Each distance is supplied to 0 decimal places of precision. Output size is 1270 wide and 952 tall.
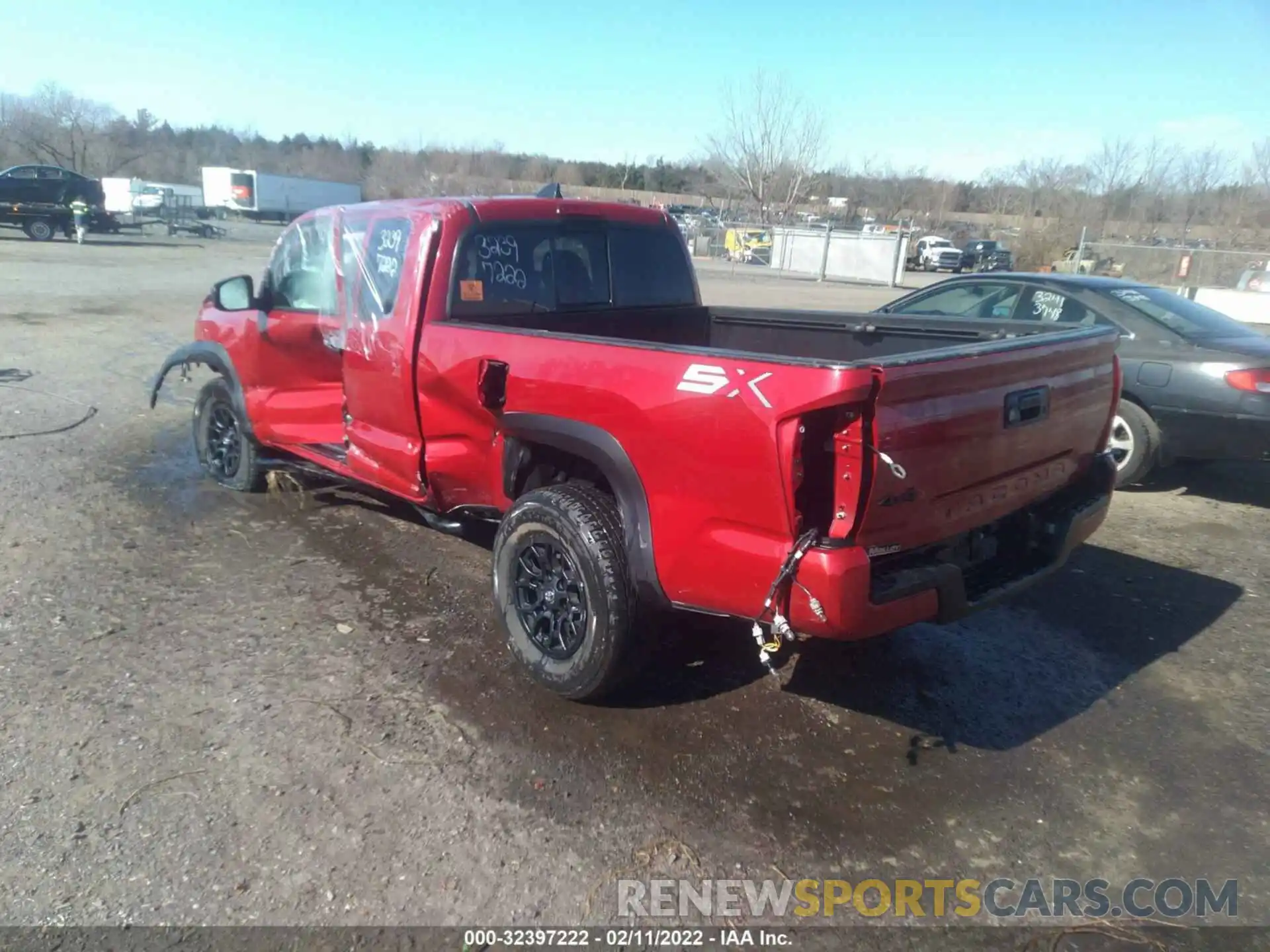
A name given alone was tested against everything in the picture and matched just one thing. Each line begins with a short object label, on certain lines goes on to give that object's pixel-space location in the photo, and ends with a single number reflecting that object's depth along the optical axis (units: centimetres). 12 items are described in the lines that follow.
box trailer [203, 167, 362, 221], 5791
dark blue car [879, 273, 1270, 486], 615
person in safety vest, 2888
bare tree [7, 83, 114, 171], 6650
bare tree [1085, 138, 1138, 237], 5125
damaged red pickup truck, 286
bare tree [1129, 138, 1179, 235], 5075
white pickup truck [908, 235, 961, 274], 4197
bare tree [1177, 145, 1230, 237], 4947
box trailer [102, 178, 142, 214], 4731
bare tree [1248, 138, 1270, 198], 4406
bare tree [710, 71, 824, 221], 5194
